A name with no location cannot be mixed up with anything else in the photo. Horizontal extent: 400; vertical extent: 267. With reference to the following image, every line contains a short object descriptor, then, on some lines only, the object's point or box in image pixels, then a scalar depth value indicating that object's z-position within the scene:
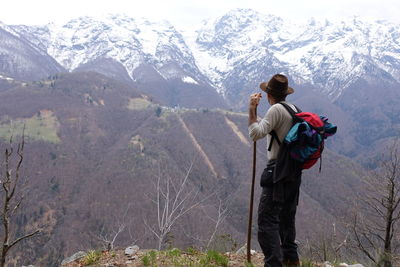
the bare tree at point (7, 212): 6.21
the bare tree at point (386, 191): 13.27
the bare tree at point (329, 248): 10.90
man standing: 5.15
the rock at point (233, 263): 6.51
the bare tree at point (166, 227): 10.02
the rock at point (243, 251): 7.98
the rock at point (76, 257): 7.64
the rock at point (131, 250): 7.48
